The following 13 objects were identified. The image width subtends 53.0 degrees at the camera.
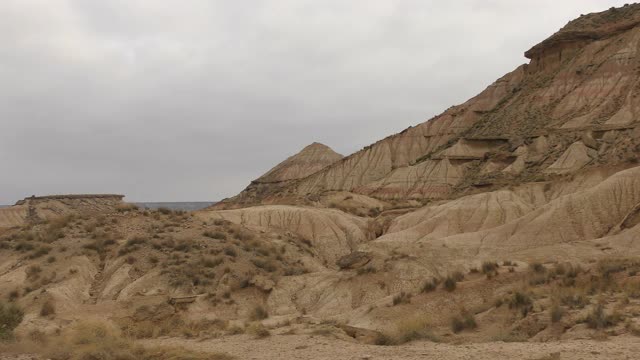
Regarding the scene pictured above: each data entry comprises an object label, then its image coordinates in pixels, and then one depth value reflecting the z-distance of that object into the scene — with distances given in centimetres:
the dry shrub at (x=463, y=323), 1757
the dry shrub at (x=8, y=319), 1964
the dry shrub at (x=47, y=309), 2503
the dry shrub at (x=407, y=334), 1619
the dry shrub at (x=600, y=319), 1452
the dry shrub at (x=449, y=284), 2145
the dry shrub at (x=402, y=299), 2148
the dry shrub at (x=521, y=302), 1716
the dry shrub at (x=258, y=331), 1864
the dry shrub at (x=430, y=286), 2198
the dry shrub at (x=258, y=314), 2476
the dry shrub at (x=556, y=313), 1558
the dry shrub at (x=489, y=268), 2231
